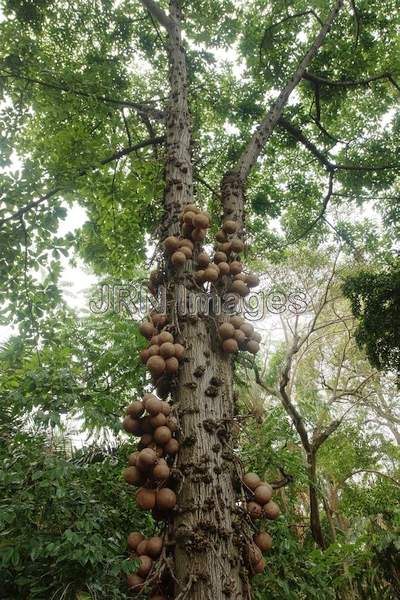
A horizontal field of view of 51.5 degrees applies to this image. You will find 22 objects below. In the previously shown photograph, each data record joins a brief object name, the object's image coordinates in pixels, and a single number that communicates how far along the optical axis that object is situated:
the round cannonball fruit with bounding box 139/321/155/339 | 2.23
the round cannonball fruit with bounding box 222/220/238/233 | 2.76
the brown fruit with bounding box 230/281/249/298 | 2.50
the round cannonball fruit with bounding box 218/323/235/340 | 2.20
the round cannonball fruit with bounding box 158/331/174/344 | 2.09
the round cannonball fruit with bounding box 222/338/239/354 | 2.19
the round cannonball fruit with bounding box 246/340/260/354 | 2.31
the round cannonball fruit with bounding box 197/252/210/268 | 2.47
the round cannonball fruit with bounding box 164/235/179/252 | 2.47
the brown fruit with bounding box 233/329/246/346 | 2.24
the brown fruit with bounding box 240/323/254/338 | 2.29
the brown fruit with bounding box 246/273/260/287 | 2.61
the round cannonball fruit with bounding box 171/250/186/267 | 2.40
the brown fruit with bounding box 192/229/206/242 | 2.51
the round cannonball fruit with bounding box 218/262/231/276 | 2.51
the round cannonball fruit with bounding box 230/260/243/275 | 2.58
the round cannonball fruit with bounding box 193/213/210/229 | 2.46
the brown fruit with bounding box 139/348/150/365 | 2.07
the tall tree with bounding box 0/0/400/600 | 1.79
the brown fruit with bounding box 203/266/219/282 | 2.39
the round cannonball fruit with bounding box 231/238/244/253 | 2.63
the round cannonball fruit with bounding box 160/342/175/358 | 2.03
